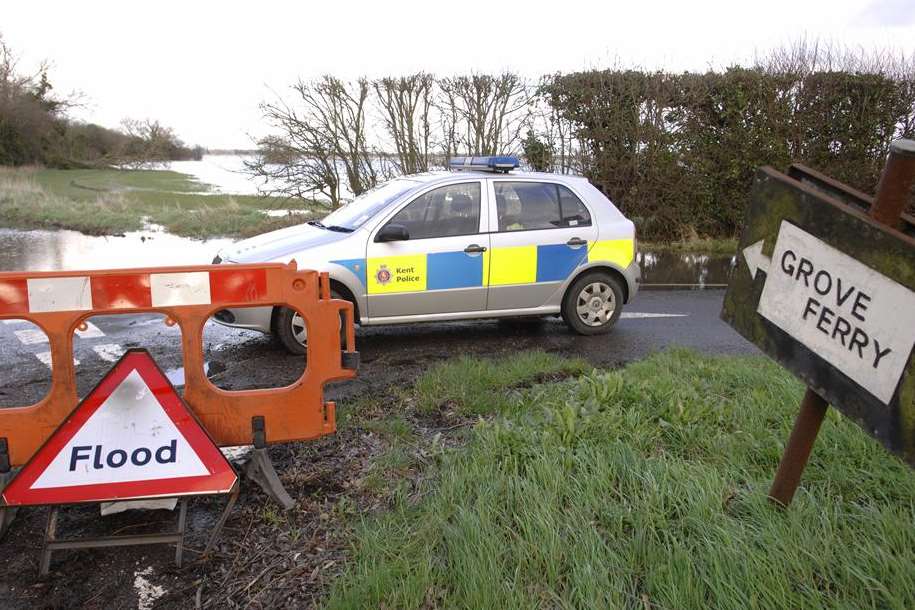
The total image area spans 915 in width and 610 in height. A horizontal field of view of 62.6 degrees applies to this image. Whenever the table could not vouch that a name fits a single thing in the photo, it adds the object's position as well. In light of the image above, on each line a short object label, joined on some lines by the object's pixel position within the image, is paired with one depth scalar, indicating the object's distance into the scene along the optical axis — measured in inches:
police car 261.7
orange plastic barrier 141.3
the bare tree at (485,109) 550.0
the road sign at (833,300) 87.4
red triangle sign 133.8
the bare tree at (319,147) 542.3
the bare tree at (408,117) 552.4
